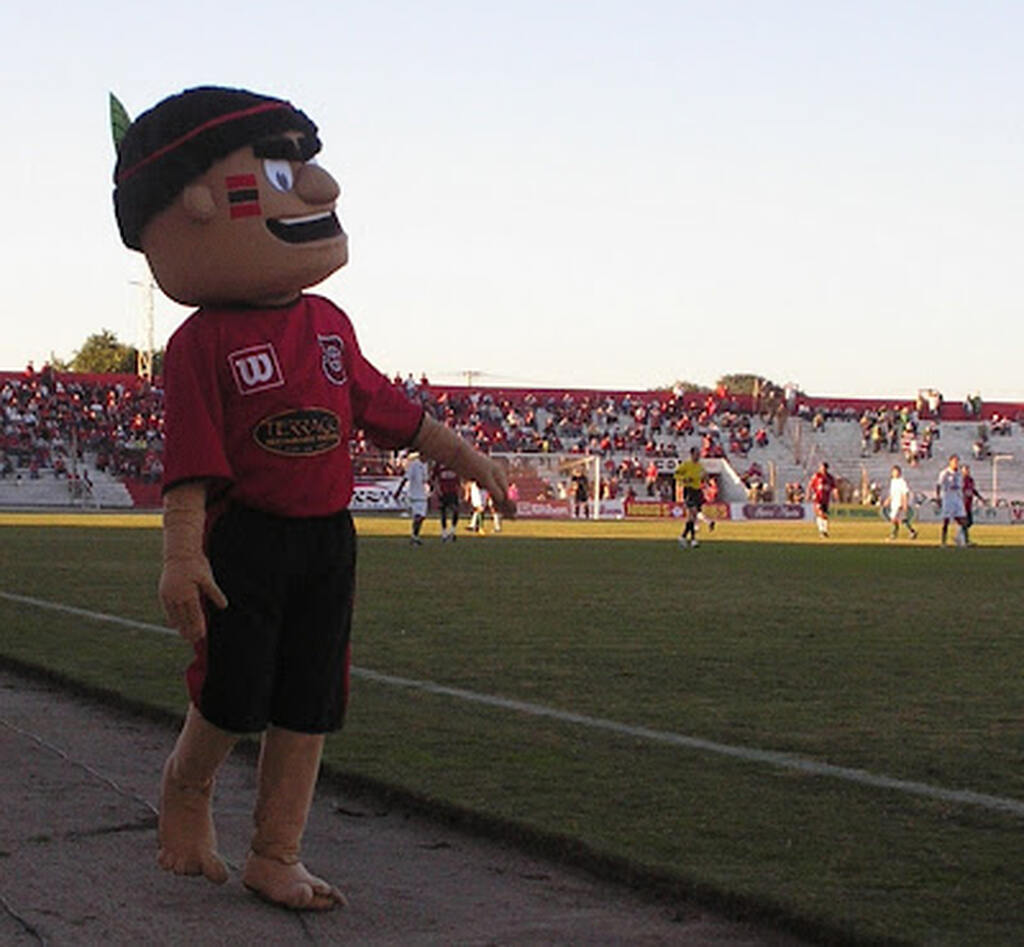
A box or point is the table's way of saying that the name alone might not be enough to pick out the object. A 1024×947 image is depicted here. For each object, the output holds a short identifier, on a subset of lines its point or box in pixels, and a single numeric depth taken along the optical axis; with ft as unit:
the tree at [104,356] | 413.18
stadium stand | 189.06
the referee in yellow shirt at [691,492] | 101.76
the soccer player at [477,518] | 128.32
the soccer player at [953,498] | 112.16
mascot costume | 15.62
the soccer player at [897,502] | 129.49
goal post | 187.21
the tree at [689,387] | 405.18
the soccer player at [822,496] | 129.90
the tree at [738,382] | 472.19
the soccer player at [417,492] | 100.27
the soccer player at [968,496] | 112.37
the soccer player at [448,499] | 102.42
